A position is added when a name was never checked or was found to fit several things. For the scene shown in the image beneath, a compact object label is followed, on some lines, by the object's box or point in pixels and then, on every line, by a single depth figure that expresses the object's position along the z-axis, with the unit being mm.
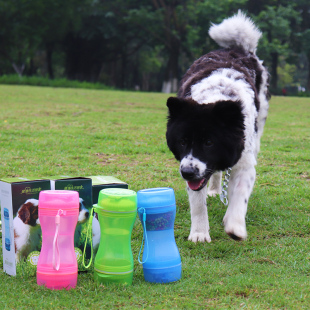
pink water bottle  3041
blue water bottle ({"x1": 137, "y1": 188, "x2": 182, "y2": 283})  3254
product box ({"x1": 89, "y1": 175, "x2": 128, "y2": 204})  3572
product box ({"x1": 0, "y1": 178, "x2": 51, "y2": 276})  3186
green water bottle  3105
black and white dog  3934
